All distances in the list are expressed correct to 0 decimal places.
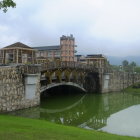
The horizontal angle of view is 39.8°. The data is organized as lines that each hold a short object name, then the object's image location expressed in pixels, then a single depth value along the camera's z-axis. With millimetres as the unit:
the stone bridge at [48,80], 16090
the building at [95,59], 44945
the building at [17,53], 28375
